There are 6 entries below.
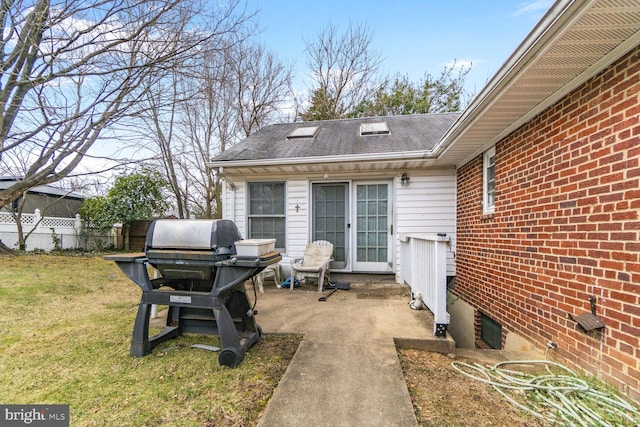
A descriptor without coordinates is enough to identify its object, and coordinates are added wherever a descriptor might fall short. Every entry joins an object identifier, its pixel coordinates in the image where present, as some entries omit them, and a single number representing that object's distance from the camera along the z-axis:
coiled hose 1.61
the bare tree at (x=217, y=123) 12.17
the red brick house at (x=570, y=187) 1.80
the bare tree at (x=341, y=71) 12.92
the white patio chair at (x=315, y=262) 4.74
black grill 2.32
